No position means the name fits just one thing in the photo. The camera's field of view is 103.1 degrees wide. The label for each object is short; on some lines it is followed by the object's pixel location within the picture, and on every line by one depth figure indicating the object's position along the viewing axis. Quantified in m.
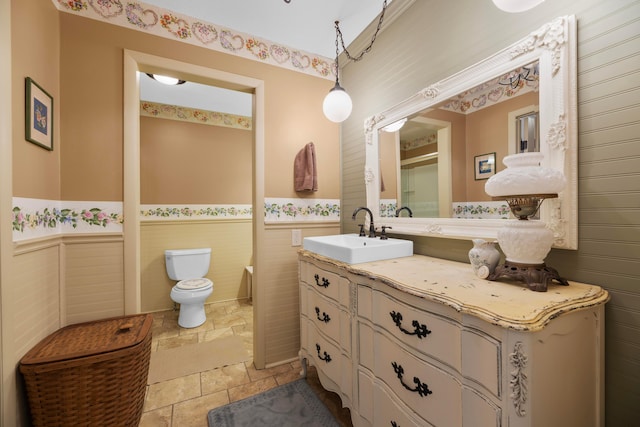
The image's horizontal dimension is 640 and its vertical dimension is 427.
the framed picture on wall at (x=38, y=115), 1.18
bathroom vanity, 0.64
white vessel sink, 1.29
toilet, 2.56
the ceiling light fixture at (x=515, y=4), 0.86
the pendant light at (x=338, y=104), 1.62
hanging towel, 2.01
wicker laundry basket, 1.12
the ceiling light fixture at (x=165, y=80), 2.35
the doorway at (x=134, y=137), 1.61
